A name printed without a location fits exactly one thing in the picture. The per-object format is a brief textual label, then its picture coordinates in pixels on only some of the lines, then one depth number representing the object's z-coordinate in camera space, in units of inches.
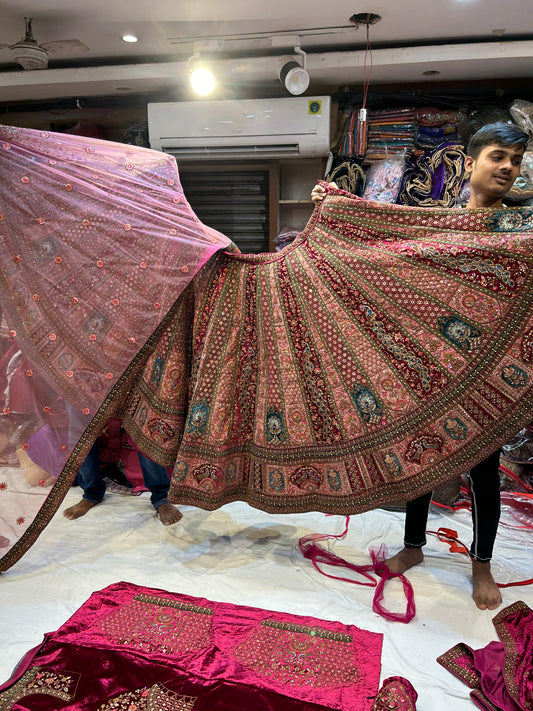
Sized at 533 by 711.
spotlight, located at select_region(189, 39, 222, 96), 123.3
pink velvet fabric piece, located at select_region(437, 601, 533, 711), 55.6
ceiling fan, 115.6
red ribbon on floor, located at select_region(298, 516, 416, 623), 71.4
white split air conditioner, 138.3
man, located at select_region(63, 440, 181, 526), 95.1
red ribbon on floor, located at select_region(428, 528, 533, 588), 86.9
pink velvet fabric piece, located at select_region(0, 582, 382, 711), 56.2
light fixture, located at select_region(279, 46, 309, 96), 122.1
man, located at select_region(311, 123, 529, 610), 69.2
